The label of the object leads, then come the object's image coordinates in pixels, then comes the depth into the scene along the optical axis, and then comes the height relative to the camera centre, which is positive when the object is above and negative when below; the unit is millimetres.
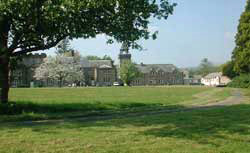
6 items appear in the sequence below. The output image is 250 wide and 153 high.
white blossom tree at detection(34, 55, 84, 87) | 116562 +4844
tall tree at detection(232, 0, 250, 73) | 55688 +6004
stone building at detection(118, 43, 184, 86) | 178750 +4507
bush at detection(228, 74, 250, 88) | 58744 +435
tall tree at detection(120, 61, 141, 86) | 135875 +4613
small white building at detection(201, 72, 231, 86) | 150900 +2325
